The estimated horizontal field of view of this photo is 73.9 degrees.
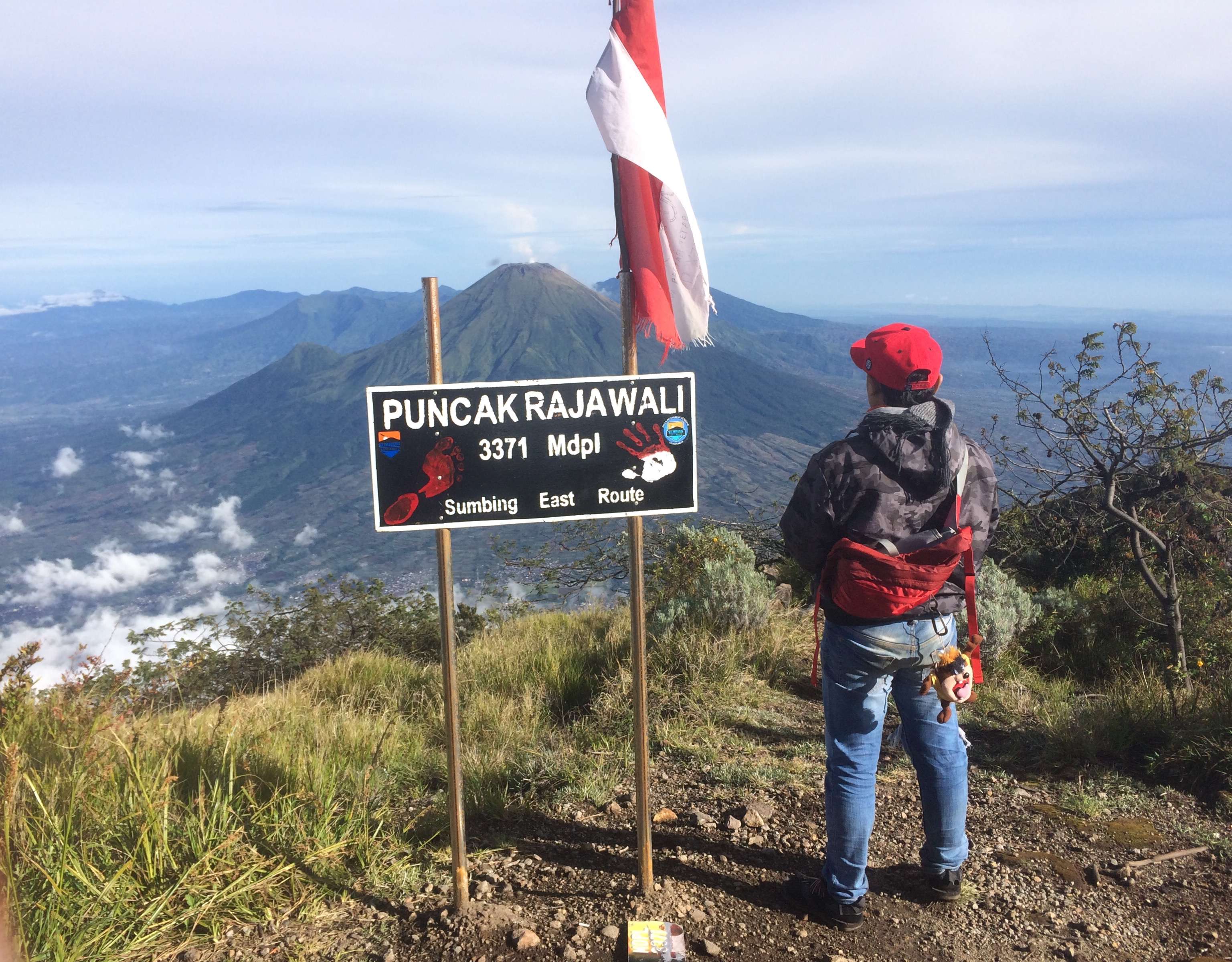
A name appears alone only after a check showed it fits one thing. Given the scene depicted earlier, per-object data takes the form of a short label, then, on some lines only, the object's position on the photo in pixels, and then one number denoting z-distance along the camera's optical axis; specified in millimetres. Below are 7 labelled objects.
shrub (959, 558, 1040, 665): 5703
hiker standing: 2521
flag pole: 2961
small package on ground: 2619
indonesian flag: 2881
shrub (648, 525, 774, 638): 5801
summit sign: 2758
